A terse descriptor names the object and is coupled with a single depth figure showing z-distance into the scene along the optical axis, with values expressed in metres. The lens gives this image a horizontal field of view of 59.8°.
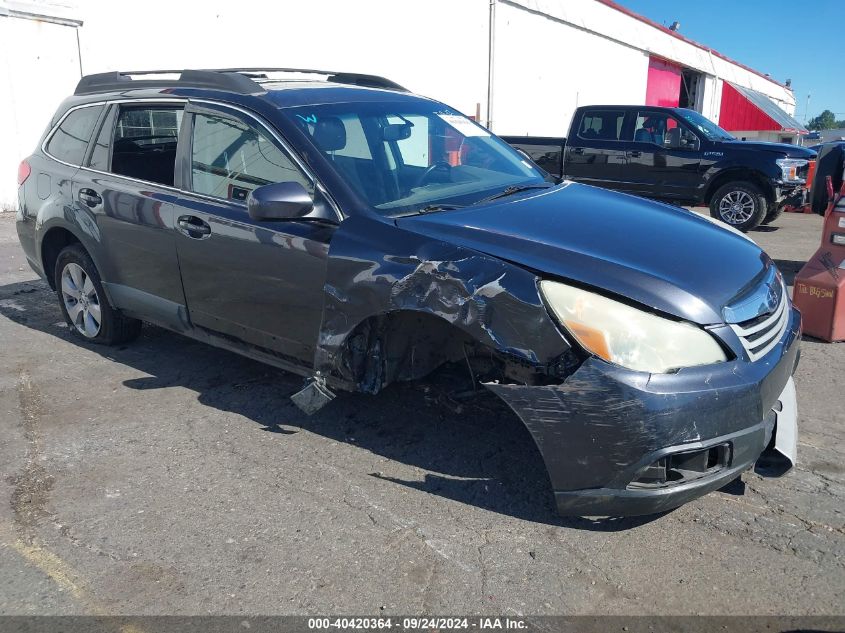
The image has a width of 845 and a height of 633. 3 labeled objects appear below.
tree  134.20
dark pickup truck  10.95
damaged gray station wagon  2.75
